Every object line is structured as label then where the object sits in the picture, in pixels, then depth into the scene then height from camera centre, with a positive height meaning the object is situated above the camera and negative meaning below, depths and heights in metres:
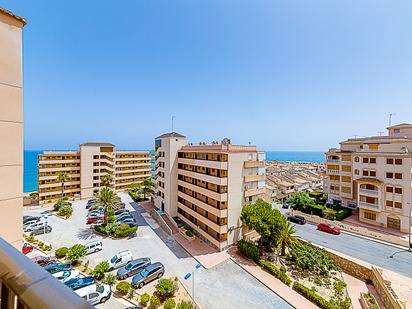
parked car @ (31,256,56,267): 18.69 -9.55
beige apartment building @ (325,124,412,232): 27.16 -3.59
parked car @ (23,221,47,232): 26.00 -9.06
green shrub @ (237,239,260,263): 21.38 -9.86
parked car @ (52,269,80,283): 16.66 -9.58
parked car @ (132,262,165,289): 16.97 -9.96
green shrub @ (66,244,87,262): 19.16 -8.95
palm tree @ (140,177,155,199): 40.47 -6.35
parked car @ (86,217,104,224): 30.00 -9.38
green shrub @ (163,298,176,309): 14.18 -10.01
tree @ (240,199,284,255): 21.33 -6.82
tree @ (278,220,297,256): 21.70 -8.53
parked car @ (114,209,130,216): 32.90 -9.09
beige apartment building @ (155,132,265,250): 23.31 -3.86
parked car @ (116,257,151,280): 18.00 -9.95
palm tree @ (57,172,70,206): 38.02 -4.41
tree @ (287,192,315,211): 35.26 -8.12
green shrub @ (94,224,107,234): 26.41 -9.33
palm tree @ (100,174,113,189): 34.47 -4.47
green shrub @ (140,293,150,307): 14.86 -10.14
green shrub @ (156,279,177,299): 15.57 -9.82
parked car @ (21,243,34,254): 21.39 -9.56
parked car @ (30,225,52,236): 25.86 -9.43
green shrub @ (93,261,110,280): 17.36 -9.48
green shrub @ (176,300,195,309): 13.55 -9.70
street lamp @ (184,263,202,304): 16.26 -10.39
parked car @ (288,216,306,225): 31.80 -9.95
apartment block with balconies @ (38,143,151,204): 39.88 -3.43
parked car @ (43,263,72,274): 17.34 -9.35
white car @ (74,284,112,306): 14.70 -9.75
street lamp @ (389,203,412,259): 23.38 -9.56
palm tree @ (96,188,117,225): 27.56 -5.91
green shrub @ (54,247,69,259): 20.33 -9.41
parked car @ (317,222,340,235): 27.81 -9.92
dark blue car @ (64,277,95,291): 15.56 -9.54
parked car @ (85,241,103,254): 21.86 -9.61
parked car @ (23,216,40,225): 28.81 -8.98
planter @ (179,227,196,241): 25.58 -10.00
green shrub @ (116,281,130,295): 15.84 -9.90
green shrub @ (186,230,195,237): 25.89 -9.77
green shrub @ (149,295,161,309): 14.65 -10.17
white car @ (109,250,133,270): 19.47 -9.84
